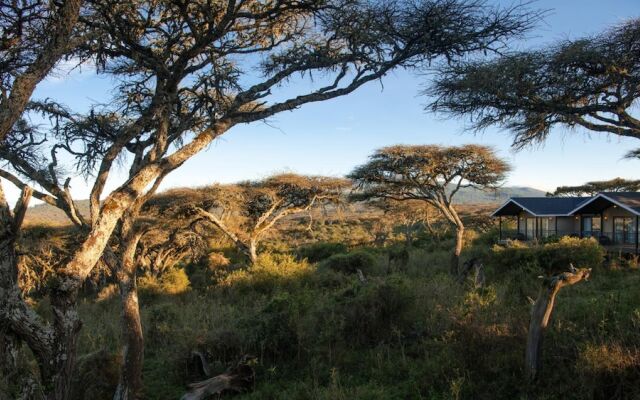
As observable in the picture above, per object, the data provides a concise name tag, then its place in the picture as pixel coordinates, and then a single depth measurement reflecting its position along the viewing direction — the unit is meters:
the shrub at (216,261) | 25.79
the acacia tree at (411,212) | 34.81
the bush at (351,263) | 18.55
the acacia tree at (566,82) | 8.29
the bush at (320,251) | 26.14
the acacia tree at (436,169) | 19.42
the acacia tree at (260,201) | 21.64
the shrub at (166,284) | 17.62
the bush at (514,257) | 15.59
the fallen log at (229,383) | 5.97
